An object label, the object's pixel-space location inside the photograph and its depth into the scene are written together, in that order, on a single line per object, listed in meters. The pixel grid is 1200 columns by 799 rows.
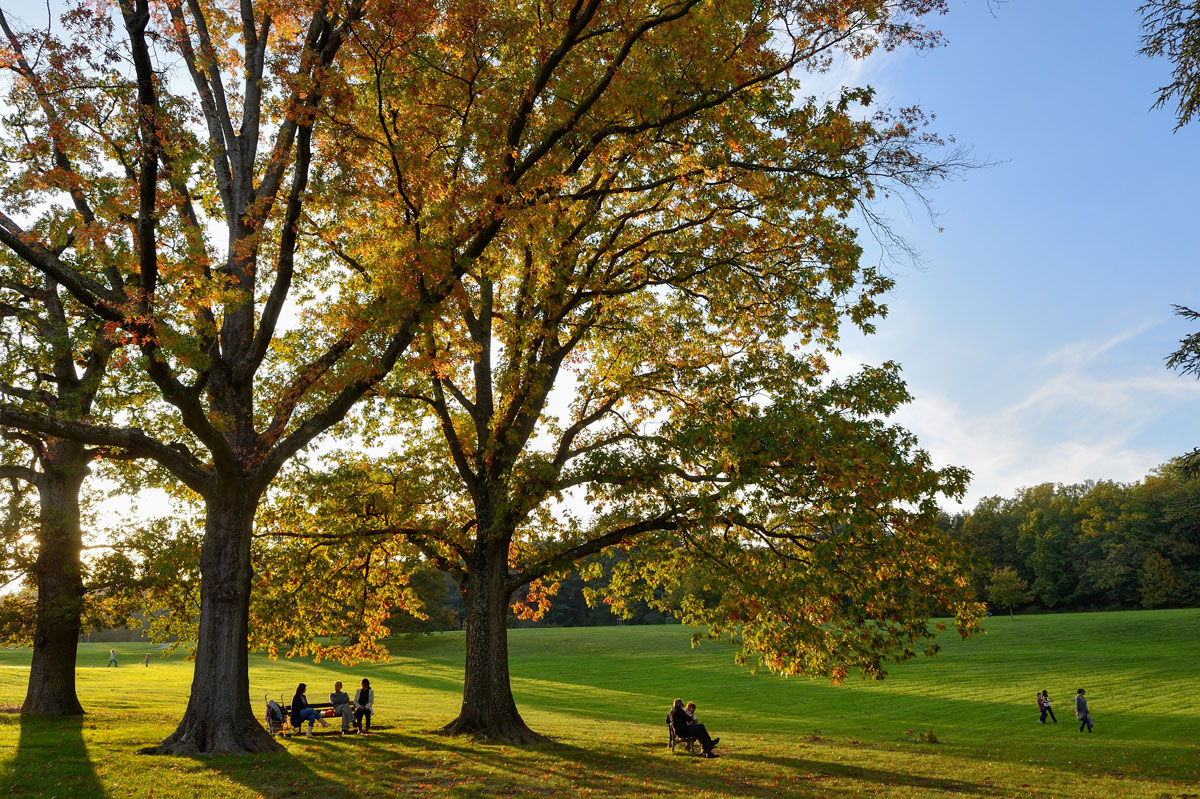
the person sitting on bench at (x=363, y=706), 21.05
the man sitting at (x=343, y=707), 20.50
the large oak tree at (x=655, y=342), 14.80
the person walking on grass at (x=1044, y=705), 29.78
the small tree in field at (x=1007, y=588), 83.69
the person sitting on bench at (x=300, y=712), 20.30
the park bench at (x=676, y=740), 18.58
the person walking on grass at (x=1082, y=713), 27.05
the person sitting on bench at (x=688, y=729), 18.09
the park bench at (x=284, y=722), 20.00
